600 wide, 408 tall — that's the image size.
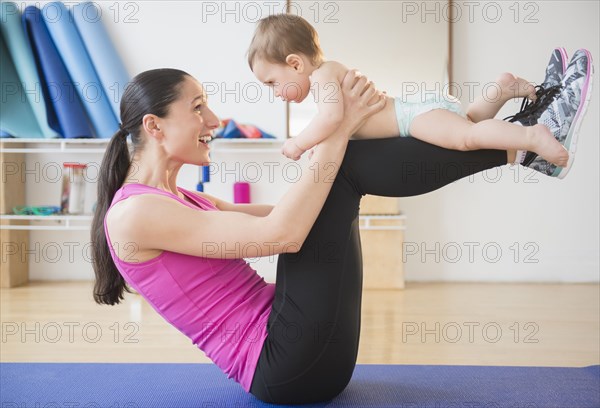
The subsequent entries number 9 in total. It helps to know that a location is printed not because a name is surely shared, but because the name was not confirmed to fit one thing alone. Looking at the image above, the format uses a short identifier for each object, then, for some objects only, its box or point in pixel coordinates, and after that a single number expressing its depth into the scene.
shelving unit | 4.04
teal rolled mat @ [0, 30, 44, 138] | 4.07
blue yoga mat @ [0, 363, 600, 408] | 1.73
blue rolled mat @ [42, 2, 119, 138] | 4.02
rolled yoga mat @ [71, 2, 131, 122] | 4.06
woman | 1.55
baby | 1.51
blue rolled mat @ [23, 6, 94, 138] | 4.01
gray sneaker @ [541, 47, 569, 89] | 1.68
